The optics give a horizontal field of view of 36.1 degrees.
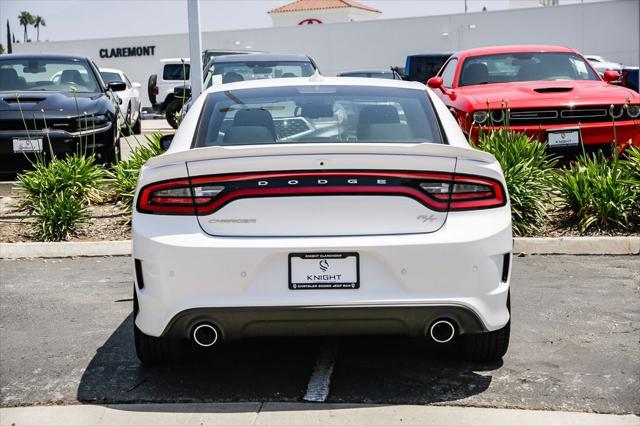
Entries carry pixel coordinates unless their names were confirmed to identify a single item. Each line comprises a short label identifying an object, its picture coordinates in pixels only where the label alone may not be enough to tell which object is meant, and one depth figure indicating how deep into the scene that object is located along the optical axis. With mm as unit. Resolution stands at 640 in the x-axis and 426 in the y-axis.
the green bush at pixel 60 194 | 8805
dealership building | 45688
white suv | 25062
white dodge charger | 4293
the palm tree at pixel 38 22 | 145875
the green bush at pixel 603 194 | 8531
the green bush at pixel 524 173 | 8641
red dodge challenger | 10188
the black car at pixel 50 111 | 11047
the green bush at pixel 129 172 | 9688
